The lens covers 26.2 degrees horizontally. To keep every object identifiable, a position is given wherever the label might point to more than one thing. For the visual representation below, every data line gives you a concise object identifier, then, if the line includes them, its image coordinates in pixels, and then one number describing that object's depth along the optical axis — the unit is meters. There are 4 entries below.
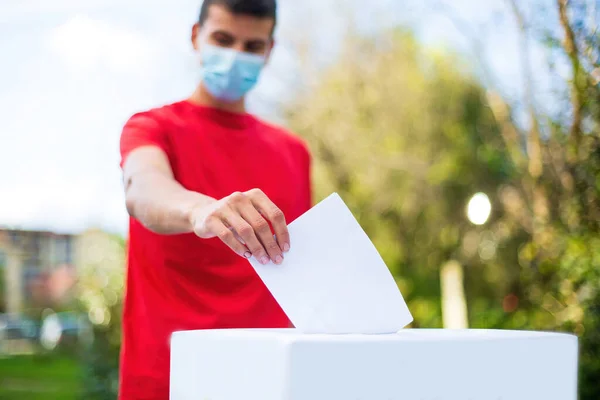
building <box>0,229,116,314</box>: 29.84
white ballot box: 1.35
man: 1.77
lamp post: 5.87
